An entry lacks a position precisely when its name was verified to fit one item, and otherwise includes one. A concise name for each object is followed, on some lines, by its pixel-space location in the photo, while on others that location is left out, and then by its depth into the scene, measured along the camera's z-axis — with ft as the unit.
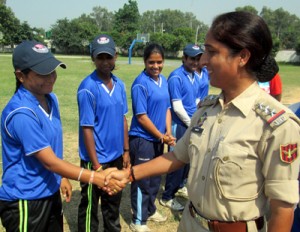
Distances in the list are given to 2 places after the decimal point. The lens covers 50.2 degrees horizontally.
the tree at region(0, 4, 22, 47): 192.65
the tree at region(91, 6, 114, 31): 354.95
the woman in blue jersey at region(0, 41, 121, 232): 7.48
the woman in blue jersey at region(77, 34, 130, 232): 10.52
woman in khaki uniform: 5.37
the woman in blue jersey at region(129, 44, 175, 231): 12.52
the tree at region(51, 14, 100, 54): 195.05
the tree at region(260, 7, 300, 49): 283.18
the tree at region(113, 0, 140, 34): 222.48
